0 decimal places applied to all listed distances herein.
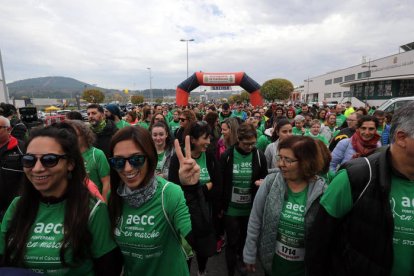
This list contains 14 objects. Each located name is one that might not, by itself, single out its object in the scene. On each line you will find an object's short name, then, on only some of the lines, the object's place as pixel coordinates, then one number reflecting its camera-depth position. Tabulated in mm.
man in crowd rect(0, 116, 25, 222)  2598
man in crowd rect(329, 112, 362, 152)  4394
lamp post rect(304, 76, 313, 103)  74250
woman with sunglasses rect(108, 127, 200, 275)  1634
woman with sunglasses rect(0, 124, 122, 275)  1439
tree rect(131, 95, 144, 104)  88438
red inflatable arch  18062
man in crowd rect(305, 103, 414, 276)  1457
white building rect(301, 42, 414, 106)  33406
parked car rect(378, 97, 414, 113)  9280
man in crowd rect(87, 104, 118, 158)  4113
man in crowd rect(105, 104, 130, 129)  5641
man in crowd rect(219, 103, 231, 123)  8781
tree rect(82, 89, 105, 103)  69138
